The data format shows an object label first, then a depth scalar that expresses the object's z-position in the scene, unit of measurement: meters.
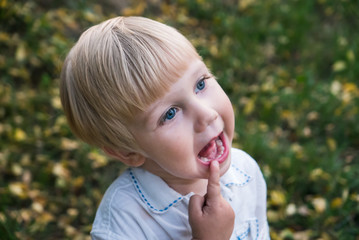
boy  1.20
